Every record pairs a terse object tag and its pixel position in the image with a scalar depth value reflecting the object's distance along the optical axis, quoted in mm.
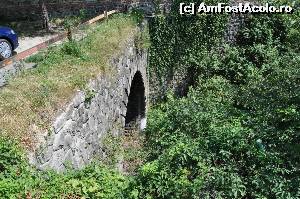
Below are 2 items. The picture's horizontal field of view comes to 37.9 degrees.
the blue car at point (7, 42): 11046
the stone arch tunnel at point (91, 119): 6973
